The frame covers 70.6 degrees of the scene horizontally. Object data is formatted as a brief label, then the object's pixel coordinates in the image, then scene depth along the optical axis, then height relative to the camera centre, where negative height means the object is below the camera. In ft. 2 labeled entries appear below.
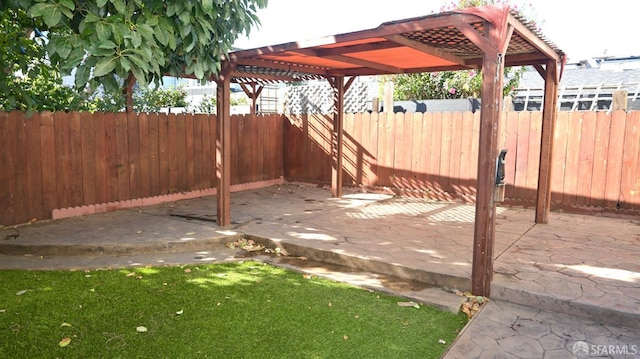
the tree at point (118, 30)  8.66 +1.99
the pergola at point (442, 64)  13.73 +3.21
